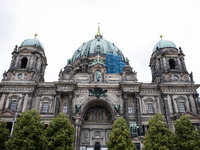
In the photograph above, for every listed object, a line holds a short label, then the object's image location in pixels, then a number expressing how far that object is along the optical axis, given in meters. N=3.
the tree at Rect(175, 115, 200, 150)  22.84
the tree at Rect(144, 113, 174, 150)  22.97
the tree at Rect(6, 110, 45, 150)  22.12
